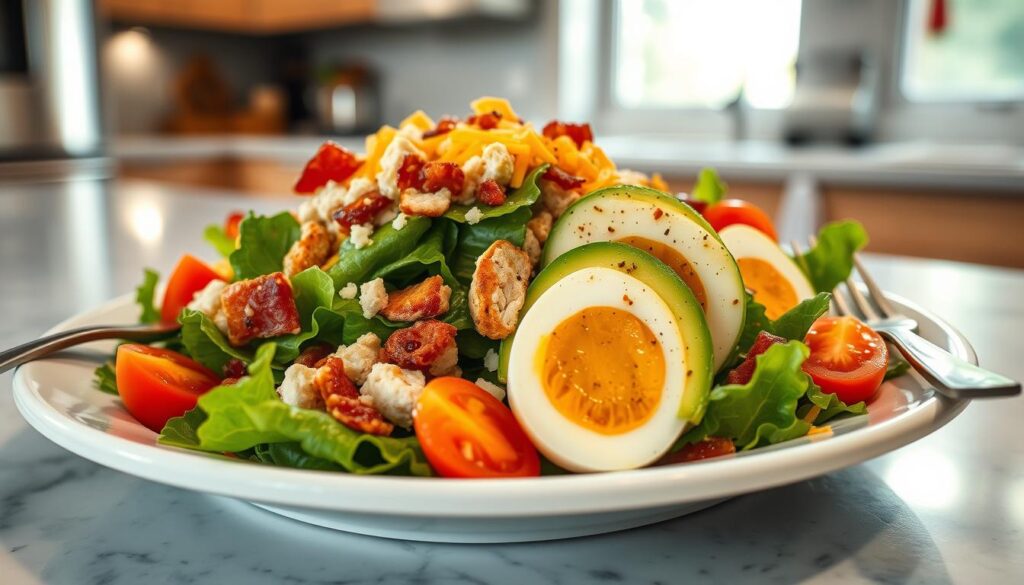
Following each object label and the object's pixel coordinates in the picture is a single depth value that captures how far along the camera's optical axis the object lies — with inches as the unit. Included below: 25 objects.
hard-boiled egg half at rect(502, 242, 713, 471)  12.1
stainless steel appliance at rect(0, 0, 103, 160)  62.7
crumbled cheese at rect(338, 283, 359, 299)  14.9
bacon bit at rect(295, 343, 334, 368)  14.6
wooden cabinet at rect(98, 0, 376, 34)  76.6
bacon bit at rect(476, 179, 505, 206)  14.6
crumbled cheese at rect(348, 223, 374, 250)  15.0
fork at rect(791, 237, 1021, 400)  11.8
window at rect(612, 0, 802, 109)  62.0
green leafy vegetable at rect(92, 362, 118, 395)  14.9
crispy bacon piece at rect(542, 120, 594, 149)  16.8
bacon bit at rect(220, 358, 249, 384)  15.3
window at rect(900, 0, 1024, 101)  53.3
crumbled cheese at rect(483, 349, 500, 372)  14.1
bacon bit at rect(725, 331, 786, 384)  13.6
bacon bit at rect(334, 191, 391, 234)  15.2
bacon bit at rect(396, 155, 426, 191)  14.9
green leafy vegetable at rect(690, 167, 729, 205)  21.9
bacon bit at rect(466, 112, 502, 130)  16.1
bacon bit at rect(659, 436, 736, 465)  12.6
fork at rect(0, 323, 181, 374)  14.4
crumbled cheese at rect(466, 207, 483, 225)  14.6
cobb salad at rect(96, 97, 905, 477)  12.2
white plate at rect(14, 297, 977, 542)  10.5
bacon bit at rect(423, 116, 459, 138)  16.3
